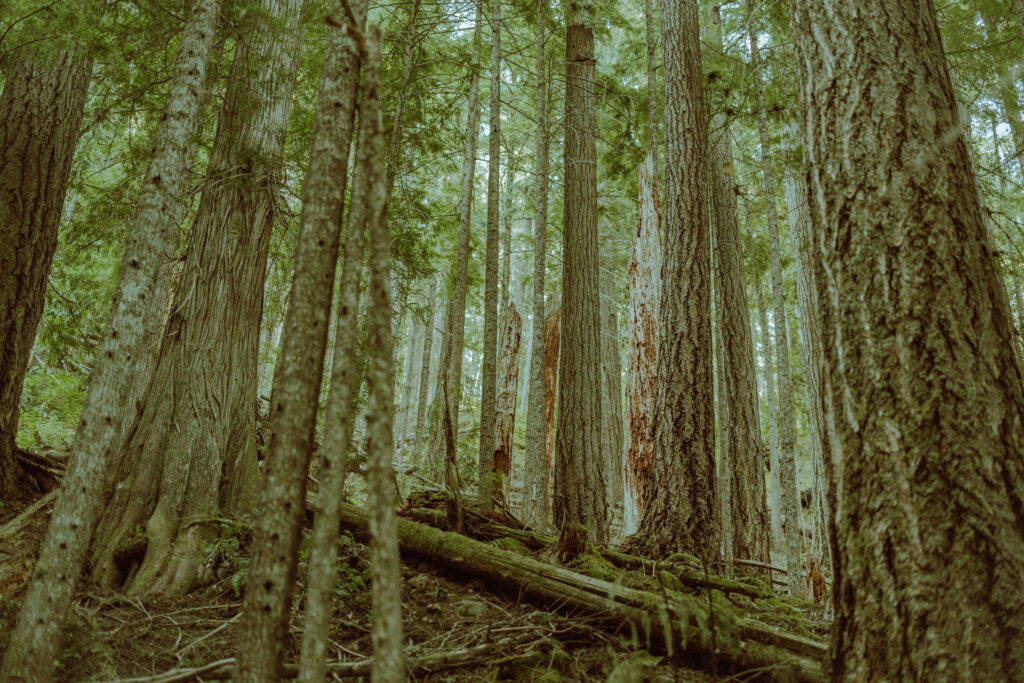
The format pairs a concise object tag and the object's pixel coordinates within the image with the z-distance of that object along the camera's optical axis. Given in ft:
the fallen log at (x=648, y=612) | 10.14
